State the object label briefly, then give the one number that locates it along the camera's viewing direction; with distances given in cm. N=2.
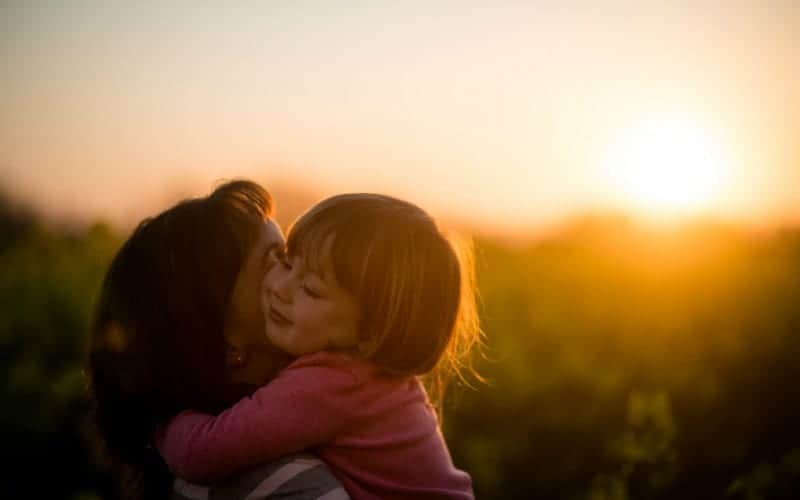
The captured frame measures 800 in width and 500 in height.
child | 222
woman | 242
